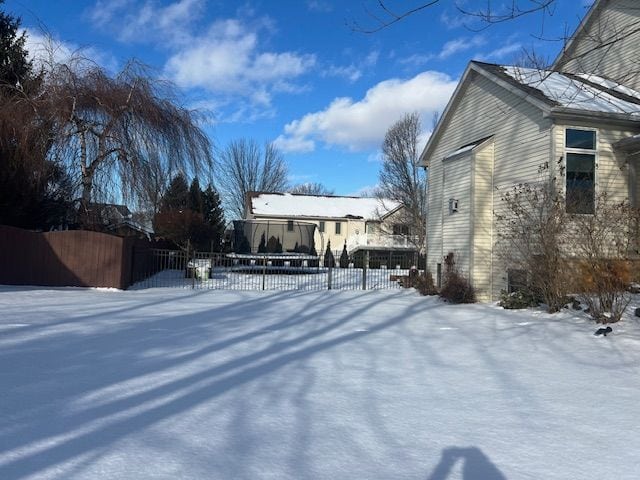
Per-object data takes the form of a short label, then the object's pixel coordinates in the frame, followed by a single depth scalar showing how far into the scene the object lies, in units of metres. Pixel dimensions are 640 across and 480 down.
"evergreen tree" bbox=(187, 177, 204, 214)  30.57
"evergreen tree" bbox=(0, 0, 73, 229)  14.82
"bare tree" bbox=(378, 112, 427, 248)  37.31
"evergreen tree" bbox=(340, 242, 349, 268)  33.04
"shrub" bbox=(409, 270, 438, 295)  15.77
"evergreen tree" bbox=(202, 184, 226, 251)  39.06
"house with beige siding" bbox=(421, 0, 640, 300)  12.52
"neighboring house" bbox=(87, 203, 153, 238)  17.00
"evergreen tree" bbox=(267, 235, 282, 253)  25.50
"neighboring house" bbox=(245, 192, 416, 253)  40.06
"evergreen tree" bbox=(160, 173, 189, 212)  18.67
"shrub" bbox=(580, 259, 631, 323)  9.27
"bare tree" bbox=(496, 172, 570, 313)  10.66
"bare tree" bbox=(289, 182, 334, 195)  71.00
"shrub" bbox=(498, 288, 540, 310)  11.87
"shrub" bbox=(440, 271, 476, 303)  13.84
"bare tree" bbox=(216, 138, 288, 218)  54.69
